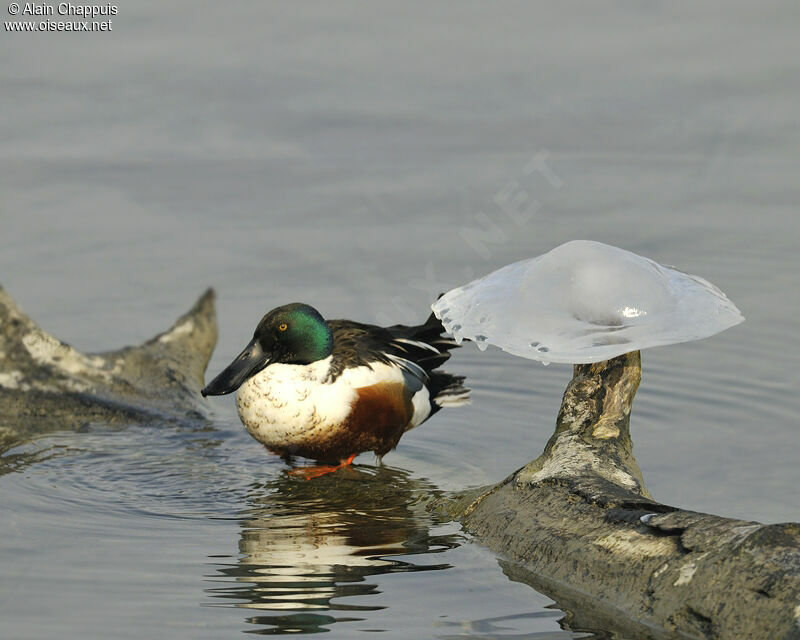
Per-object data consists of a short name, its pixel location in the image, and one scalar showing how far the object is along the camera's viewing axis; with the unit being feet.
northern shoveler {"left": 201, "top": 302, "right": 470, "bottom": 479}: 43.42
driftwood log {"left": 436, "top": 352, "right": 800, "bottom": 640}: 25.99
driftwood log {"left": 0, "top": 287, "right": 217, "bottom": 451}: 47.34
